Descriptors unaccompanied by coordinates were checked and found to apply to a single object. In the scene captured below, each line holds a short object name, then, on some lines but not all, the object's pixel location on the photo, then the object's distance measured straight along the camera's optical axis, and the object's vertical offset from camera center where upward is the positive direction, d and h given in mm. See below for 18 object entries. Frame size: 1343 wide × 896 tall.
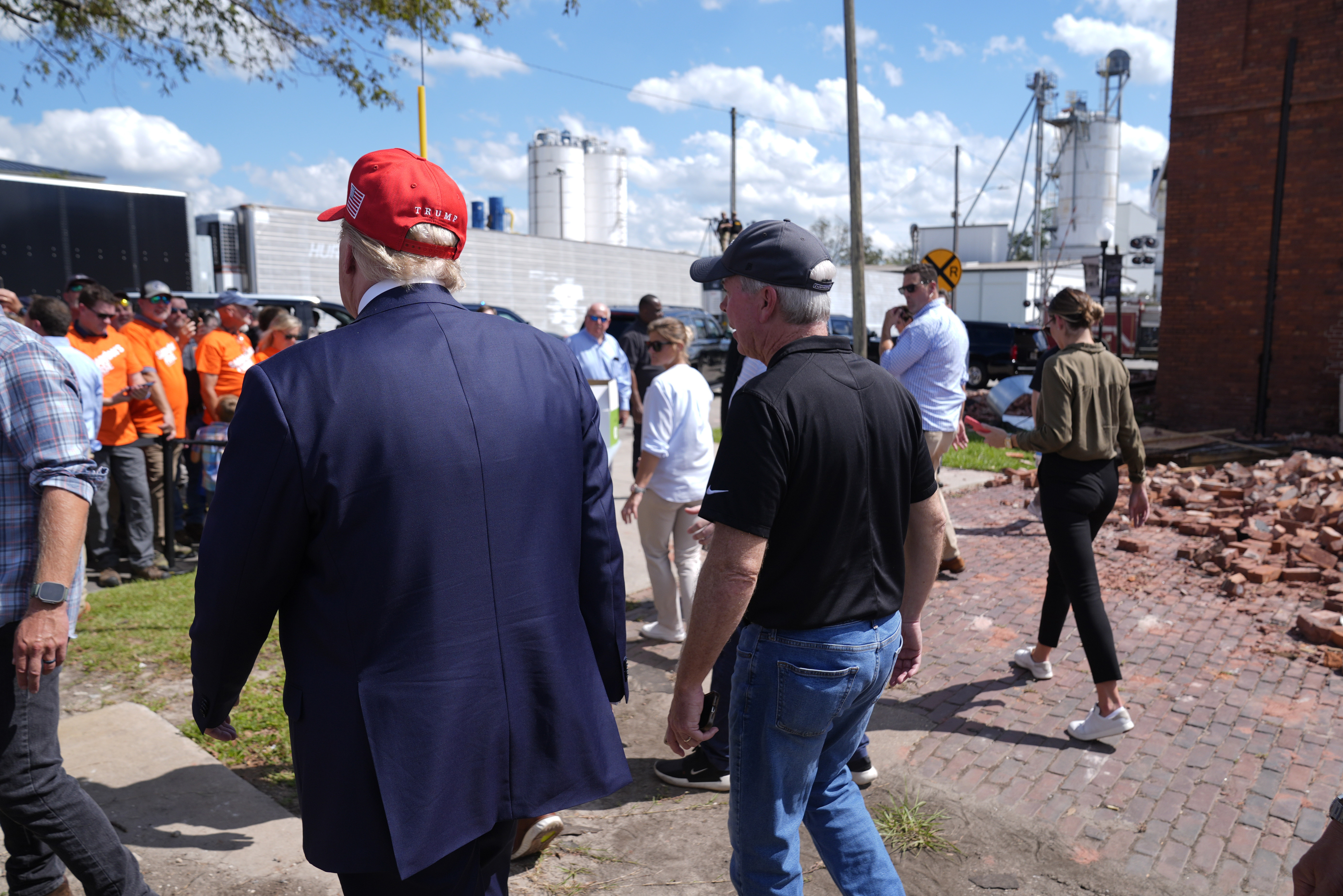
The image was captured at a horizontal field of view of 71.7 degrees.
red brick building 13133 +1529
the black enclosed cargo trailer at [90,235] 12383 +1192
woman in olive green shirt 4082 -624
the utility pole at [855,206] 13344 +1718
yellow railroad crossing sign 13727 +786
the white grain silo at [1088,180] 54844 +8255
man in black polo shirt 2137 -575
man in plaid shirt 2301 -617
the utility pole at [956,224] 49281 +5393
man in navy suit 1573 -437
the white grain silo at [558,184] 52781 +7690
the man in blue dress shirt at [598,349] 7871 -254
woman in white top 4922 -759
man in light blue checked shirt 6062 -249
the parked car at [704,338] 19344 -411
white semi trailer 18922 +1404
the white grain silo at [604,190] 54250 +7557
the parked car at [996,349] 22297 -713
